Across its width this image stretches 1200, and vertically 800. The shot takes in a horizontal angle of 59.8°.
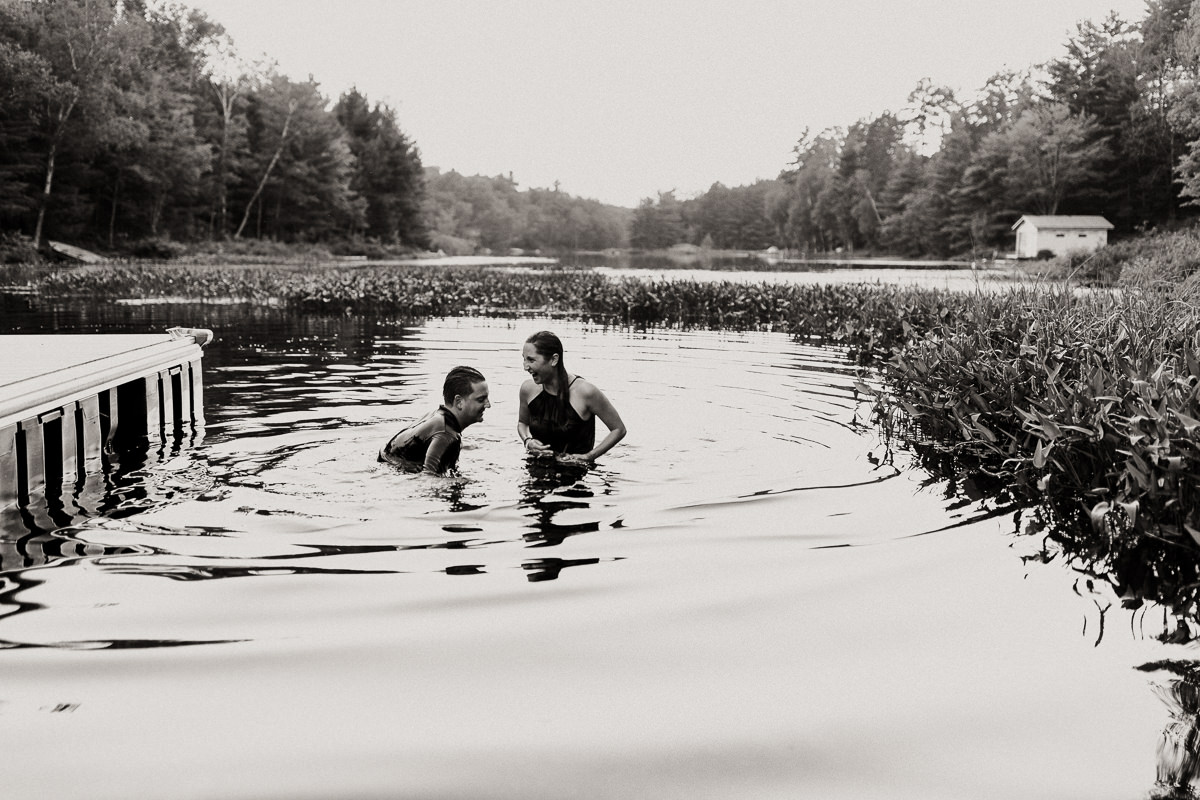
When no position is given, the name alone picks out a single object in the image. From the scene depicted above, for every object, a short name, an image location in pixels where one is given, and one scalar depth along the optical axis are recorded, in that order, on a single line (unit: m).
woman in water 8.89
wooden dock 7.46
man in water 8.19
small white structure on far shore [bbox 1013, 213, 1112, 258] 75.56
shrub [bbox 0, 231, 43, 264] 48.53
